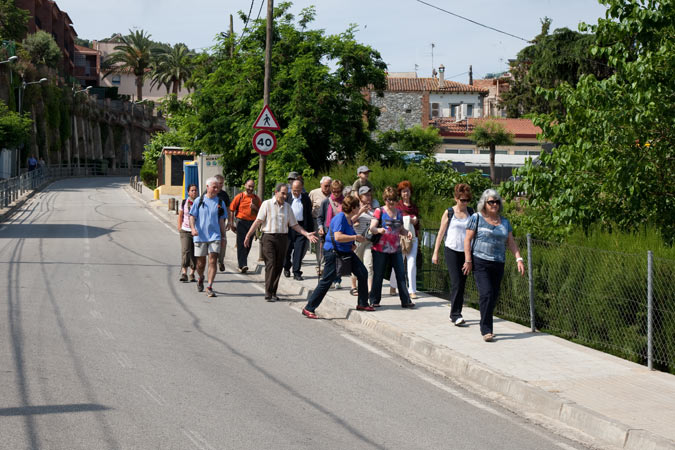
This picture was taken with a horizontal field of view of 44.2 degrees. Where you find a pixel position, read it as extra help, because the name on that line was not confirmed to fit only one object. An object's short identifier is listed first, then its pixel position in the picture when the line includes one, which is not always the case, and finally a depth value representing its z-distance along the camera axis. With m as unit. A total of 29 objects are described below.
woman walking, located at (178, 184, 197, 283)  14.60
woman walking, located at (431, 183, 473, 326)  10.30
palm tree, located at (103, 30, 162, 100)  92.12
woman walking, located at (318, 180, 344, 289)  13.55
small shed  49.53
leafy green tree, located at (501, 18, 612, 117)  41.38
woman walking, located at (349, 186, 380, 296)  12.14
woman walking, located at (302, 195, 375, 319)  11.34
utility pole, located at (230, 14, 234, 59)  26.02
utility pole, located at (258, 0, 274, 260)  17.80
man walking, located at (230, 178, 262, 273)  15.55
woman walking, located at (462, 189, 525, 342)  9.47
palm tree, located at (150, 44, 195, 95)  87.69
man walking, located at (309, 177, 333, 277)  14.39
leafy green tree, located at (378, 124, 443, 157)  27.06
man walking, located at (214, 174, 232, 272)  13.42
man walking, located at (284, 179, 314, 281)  14.46
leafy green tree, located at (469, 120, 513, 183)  64.14
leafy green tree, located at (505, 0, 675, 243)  11.54
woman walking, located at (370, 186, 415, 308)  11.69
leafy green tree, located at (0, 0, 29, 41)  67.68
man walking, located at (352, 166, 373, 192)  13.15
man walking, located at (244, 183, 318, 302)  12.47
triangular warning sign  16.47
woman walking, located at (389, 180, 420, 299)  12.57
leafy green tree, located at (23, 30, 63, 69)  80.81
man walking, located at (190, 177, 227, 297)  13.19
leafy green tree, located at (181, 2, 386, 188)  24.58
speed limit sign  16.67
